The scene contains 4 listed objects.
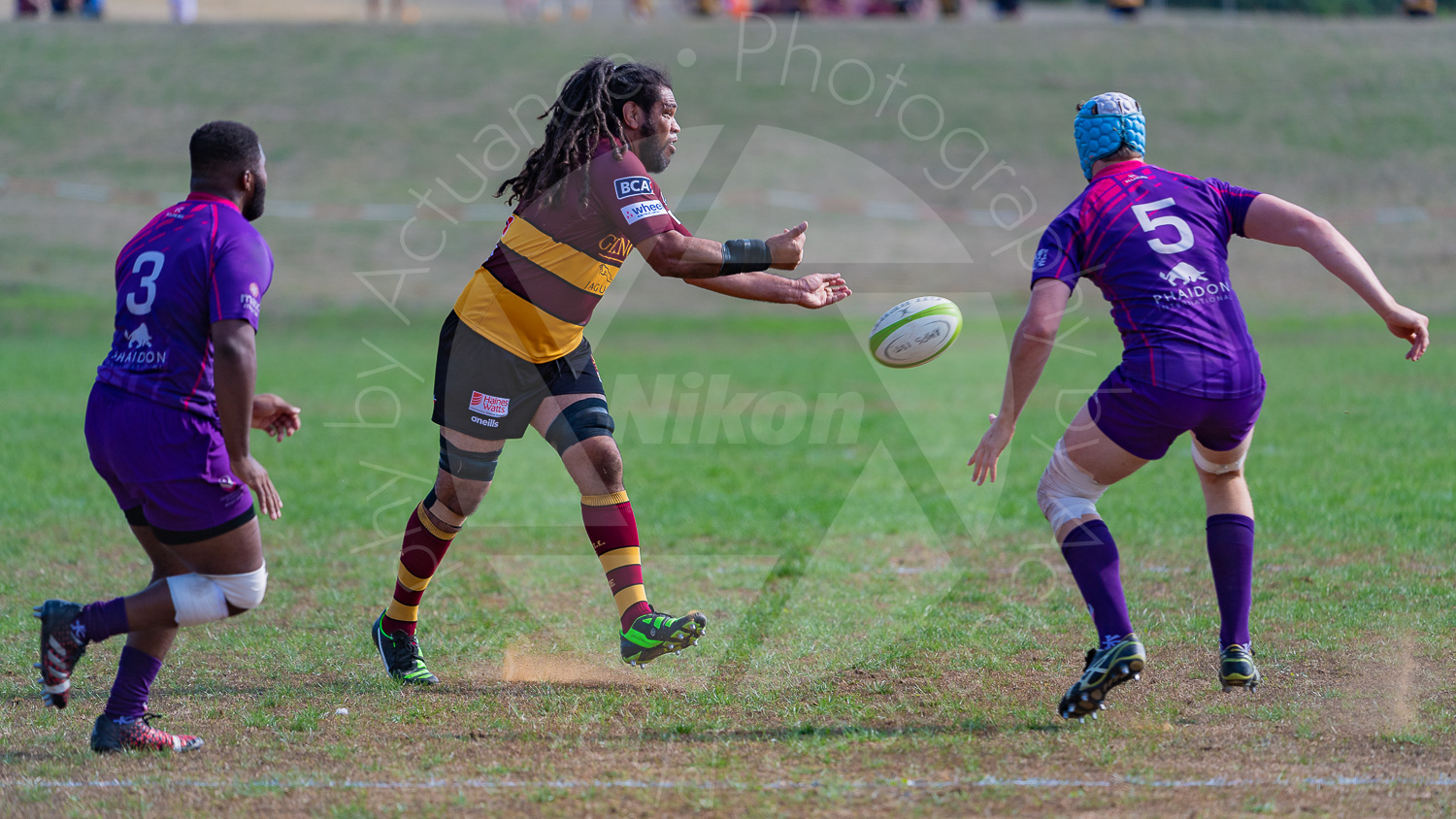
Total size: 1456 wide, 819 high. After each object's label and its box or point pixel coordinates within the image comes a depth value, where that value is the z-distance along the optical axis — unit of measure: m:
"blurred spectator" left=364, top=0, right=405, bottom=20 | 85.15
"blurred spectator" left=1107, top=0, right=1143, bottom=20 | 78.62
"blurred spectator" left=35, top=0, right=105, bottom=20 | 76.44
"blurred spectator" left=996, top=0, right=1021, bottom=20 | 81.37
